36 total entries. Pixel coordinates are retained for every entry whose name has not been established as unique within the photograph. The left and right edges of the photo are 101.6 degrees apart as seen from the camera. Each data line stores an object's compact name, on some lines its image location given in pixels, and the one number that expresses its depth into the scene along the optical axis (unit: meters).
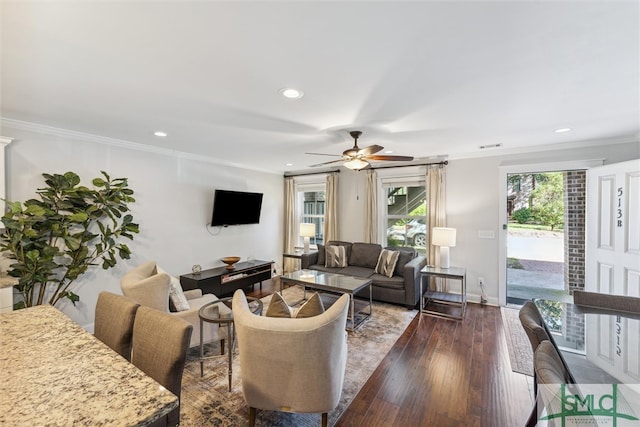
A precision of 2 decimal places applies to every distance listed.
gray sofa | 4.00
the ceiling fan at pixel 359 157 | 2.99
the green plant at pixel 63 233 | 2.58
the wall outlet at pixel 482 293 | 4.28
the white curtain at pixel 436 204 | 4.61
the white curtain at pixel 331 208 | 5.73
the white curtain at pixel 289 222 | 6.38
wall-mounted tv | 4.74
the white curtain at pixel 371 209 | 5.26
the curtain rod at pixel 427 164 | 4.59
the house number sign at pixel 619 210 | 3.09
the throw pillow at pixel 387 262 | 4.32
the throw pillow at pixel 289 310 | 1.81
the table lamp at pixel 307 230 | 5.49
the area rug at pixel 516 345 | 2.56
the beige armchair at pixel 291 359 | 1.54
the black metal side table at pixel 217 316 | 2.09
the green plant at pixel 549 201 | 5.18
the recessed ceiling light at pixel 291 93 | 2.09
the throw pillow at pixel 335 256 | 4.89
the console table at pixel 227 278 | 4.11
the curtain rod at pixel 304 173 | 5.72
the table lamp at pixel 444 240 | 4.09
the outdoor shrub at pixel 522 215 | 5.62
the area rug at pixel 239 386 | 1.92
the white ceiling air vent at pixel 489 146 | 3.87
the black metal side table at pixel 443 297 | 3.76
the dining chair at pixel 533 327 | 1.38
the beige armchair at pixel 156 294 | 2.20
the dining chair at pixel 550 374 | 1.02
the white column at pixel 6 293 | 2.25
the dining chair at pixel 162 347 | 1.21
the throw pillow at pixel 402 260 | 4.38
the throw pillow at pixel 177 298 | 2.60
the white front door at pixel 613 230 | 2.91
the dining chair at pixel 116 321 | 1.44
